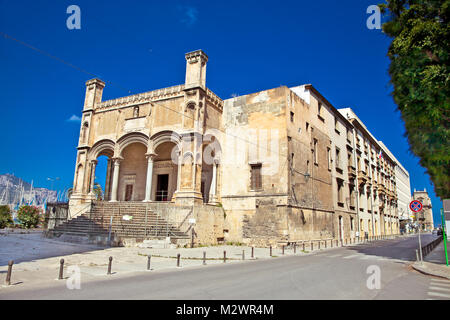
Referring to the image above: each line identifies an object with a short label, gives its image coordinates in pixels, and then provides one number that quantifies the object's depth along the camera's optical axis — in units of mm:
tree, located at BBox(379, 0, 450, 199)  11016
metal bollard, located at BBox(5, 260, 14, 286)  7475
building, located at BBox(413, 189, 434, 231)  100250
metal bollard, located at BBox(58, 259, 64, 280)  8345
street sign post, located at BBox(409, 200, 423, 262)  12730
